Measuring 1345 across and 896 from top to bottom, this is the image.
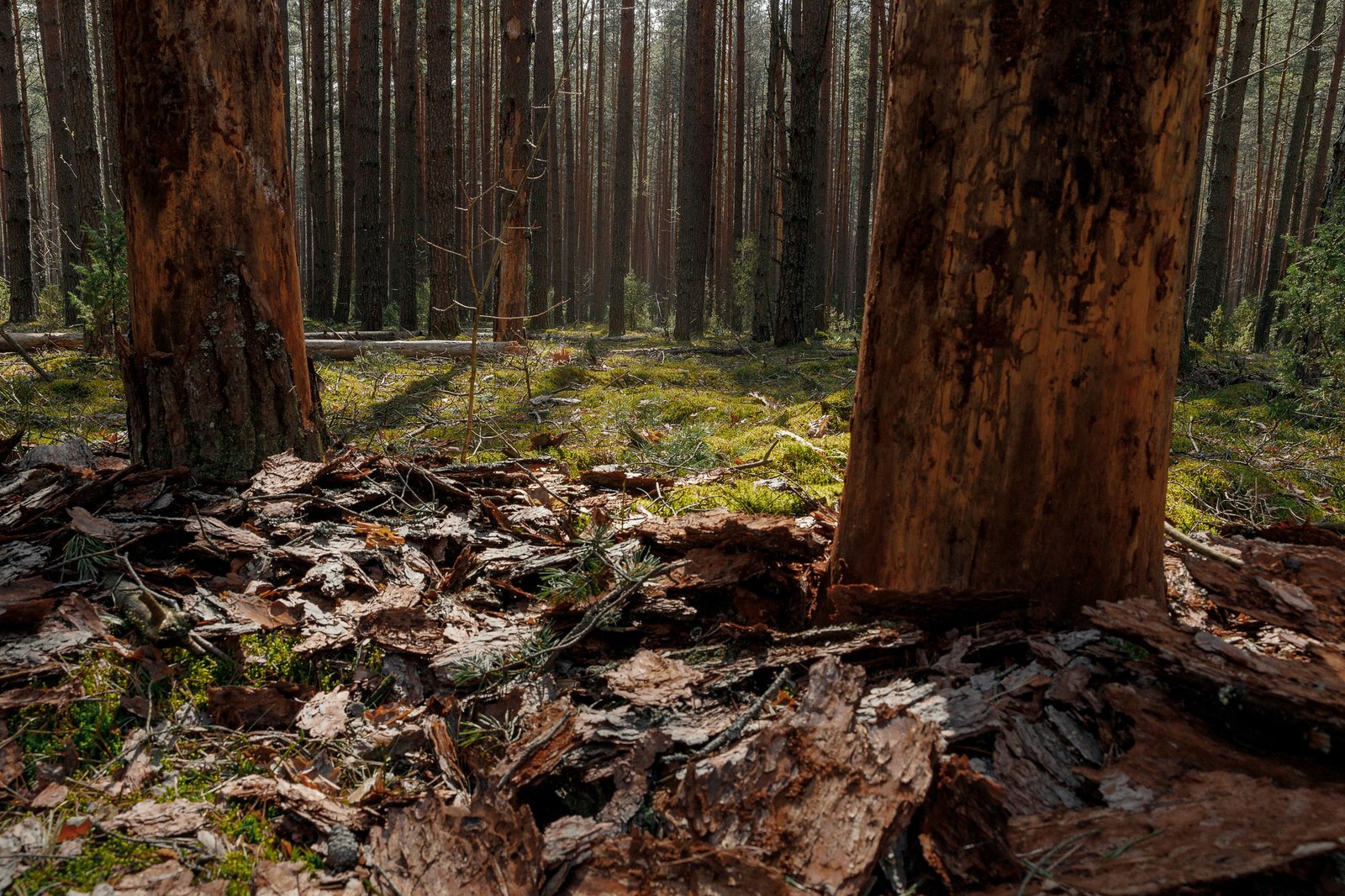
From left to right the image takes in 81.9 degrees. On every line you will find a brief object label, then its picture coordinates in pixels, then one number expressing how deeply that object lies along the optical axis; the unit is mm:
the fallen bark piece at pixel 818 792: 1374
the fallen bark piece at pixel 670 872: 1311
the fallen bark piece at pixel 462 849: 1444
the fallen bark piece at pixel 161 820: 1580
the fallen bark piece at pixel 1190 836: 1207
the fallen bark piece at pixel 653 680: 1932
